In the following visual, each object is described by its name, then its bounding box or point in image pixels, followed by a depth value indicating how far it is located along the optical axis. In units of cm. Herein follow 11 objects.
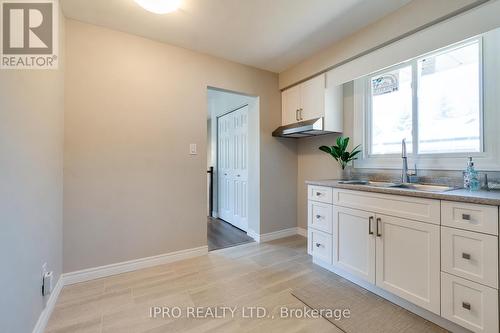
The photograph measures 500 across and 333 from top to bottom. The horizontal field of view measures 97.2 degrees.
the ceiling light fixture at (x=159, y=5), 169
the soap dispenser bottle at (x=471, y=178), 159
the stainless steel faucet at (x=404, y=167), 204
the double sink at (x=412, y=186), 184
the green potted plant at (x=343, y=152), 246
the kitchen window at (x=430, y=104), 178
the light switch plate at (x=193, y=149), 252
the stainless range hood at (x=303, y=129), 254
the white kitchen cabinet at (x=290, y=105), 297
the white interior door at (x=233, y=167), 353
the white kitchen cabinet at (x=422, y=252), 122
